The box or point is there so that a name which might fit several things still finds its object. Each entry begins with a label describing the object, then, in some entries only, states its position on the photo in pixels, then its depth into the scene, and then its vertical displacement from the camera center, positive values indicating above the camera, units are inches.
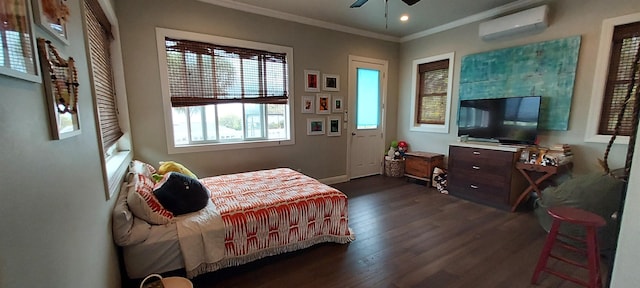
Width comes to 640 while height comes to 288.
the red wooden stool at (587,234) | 66.2 -32.2
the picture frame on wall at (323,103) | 163.2 +6.8
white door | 178.9 -0.2
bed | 70.0 -34.2
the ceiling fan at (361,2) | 91.7 +44.1
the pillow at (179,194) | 77.4 -24.7
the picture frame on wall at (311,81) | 156.8 +20.5
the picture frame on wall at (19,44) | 24.6 +7.4
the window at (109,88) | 73.8 +9.3
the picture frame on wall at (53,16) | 33.8 +14.3
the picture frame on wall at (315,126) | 162.1 -7.9
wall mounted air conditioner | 120.7 +45.1
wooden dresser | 127.0 -32.0
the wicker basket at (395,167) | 188.2 -39.2
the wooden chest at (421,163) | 166.4 -33.1
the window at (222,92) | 121.0 +11.5
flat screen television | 125.6 -2.9
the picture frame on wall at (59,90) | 35.2 +3.7
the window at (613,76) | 104.9 +15.9
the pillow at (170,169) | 98.2 -21.2
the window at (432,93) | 168.6 +14.1
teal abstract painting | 119.8 +20.3
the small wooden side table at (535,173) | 116.3 -28.4
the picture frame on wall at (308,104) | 157.9 +5.7
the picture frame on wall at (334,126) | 170.2 -8.3
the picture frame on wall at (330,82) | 163.9 +20.5
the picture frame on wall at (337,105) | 169.8 +5.9
